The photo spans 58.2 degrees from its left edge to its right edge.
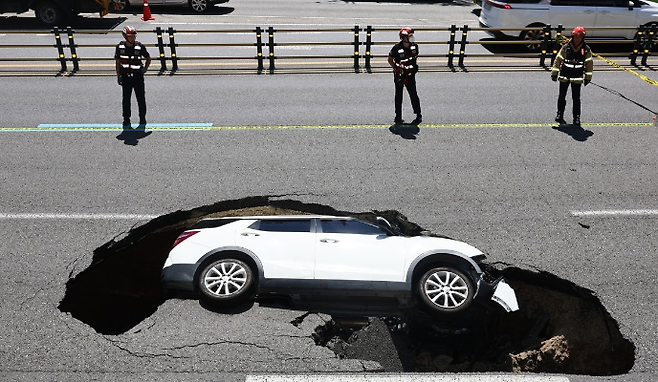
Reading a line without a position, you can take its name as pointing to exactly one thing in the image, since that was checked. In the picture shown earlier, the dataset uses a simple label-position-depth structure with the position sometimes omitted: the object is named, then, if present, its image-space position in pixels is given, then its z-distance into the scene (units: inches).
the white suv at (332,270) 252.2
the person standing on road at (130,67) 454.6
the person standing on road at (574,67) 463.2
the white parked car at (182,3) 954.1
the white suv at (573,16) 709.9
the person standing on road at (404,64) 462.3
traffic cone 898.7
